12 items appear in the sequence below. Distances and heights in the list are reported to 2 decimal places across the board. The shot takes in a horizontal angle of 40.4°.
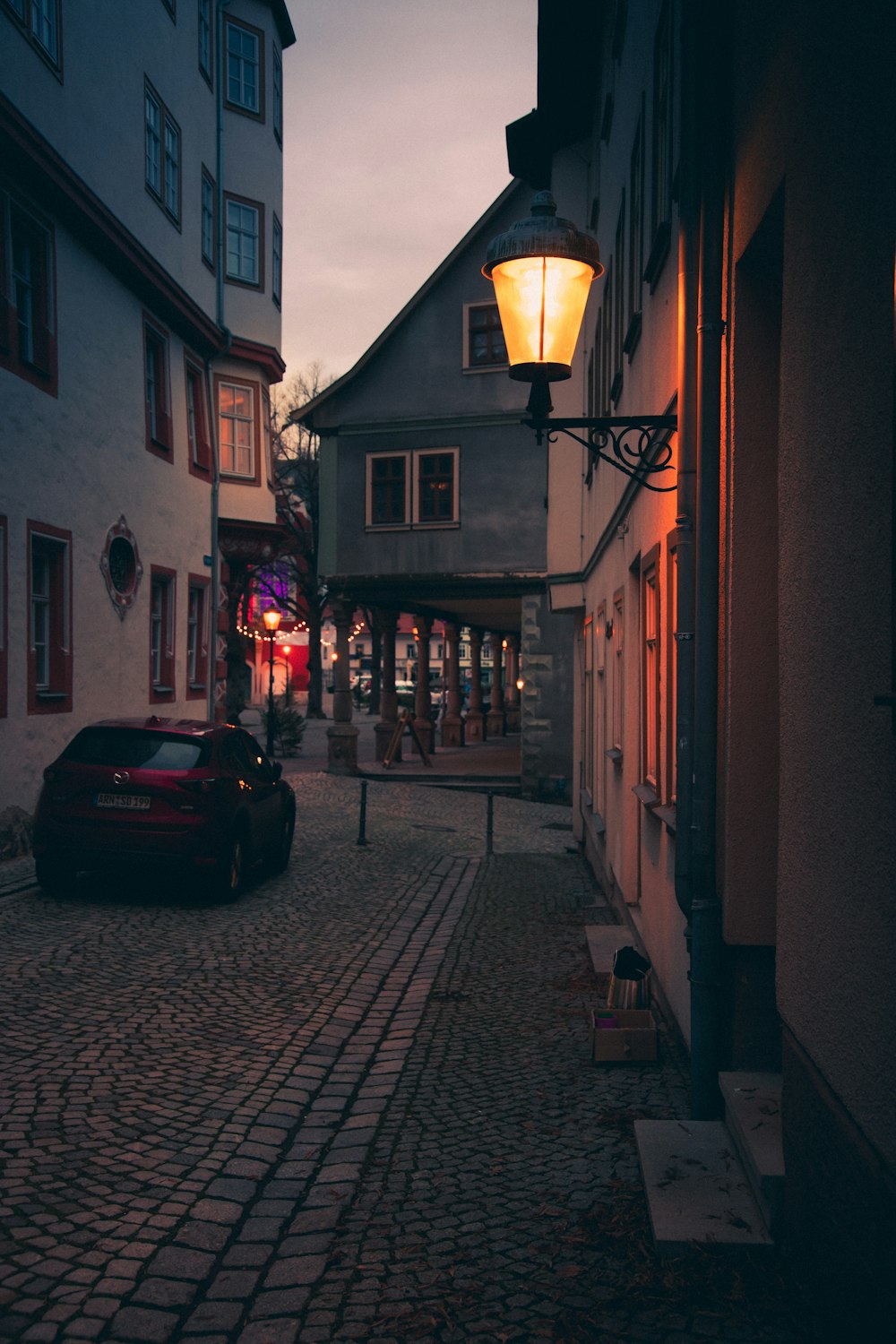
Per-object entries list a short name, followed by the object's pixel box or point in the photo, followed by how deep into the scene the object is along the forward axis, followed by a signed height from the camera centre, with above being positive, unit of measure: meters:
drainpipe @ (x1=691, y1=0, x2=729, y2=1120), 4.75 +0.29
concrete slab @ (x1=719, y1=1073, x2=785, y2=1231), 3.76 -1.56
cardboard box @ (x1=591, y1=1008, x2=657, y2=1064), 5.86 -1.80
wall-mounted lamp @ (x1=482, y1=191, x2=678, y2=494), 5.69 +1.78
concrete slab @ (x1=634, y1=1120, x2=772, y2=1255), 3.73 -1.72
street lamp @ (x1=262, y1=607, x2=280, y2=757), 28.56 +1.22
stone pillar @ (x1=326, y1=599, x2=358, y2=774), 27.41 -1.07
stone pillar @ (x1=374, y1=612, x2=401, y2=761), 29.80 -0.66
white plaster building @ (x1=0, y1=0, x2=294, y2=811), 14.48 +5.00
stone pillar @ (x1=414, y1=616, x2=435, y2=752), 30.86 -0.48
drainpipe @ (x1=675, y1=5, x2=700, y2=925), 4.98 +1.02
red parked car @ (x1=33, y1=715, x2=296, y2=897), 10.56 -1.20
